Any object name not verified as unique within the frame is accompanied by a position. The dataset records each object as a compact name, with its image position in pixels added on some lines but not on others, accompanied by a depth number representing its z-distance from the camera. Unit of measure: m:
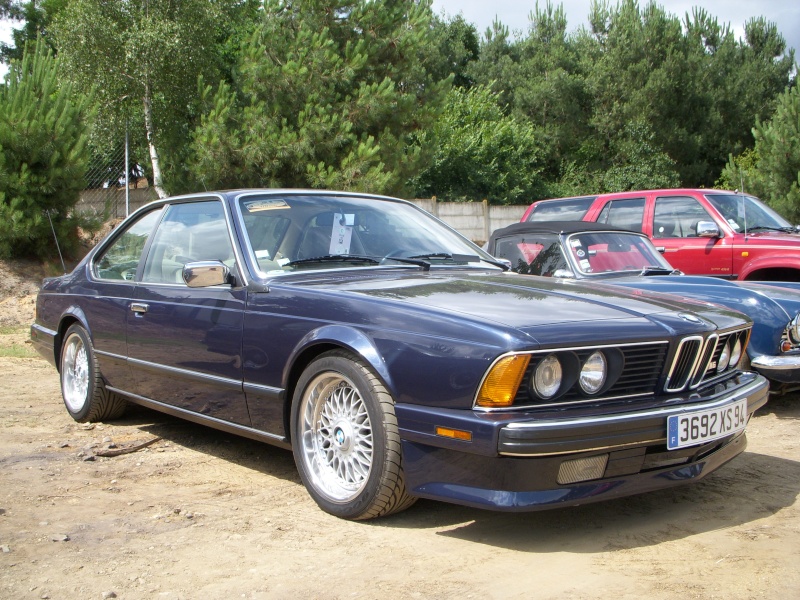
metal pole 14.96
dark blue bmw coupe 3.08
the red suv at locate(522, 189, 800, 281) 8.27
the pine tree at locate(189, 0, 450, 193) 16.59
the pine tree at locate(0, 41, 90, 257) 12.23
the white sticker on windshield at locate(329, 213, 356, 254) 4.43
